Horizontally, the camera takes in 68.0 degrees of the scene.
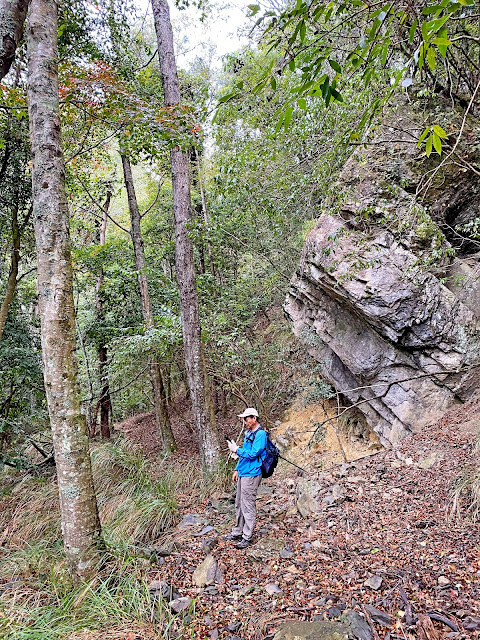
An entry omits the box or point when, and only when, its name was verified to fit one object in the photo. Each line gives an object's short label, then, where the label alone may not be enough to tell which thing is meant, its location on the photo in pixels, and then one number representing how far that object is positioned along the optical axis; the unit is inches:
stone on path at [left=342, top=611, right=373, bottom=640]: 103.1
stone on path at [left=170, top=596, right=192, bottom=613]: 124.6
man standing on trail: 172.7
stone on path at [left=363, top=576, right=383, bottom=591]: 123.0
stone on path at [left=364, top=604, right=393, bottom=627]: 107.1
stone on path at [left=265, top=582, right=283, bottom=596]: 132.1
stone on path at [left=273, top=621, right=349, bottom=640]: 103.0
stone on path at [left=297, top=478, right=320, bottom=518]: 194.3
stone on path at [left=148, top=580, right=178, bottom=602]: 130.0
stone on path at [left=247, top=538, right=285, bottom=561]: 159.8
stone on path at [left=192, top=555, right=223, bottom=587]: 141.6
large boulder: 252.1
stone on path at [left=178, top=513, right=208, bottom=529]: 190.1
